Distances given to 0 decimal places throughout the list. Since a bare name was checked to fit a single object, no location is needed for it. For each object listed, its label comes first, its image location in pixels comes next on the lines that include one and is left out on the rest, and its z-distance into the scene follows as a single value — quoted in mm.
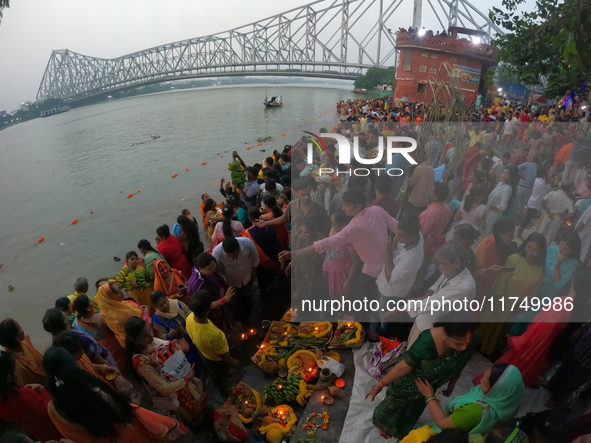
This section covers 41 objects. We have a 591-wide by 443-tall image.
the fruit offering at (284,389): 2529
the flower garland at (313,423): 2210
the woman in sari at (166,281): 3102
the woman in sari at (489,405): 1557
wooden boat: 31938
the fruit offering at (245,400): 2463
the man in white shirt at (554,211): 3609
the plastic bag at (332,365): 2545
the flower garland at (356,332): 2748
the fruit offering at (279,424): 2264
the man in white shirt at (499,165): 4594
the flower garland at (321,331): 2955
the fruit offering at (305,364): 2607
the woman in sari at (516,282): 2273
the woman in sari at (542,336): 1981
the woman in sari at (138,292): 3218
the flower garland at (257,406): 2418
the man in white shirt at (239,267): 3012
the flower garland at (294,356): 2729
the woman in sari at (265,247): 3518
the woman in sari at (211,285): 2801
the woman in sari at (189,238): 3789
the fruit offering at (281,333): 2982
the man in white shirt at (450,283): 2002
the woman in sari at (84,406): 1570
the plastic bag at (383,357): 2457
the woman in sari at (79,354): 2010
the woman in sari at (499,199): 3605
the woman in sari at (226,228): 3451
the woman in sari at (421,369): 1624
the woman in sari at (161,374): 2041
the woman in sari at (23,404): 1915
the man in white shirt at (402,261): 2293
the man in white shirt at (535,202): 4133
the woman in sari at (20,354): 2145
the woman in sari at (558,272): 2326
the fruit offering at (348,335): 2756
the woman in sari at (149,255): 3174
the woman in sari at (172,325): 2541
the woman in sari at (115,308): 2672
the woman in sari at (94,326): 2648
